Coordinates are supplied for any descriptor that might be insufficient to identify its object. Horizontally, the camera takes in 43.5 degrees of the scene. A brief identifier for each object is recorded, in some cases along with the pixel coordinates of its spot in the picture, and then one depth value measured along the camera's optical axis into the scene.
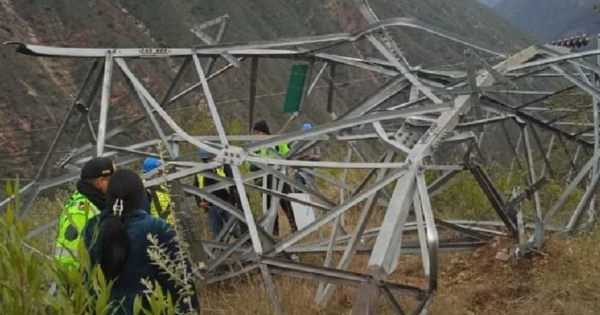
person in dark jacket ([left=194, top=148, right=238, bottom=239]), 8.17
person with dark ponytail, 3.87
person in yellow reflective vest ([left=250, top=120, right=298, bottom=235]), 8.44
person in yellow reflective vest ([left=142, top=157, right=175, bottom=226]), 6.15
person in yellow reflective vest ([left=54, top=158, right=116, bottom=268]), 4.41
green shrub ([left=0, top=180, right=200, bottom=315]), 2.14
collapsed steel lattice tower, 4.66
